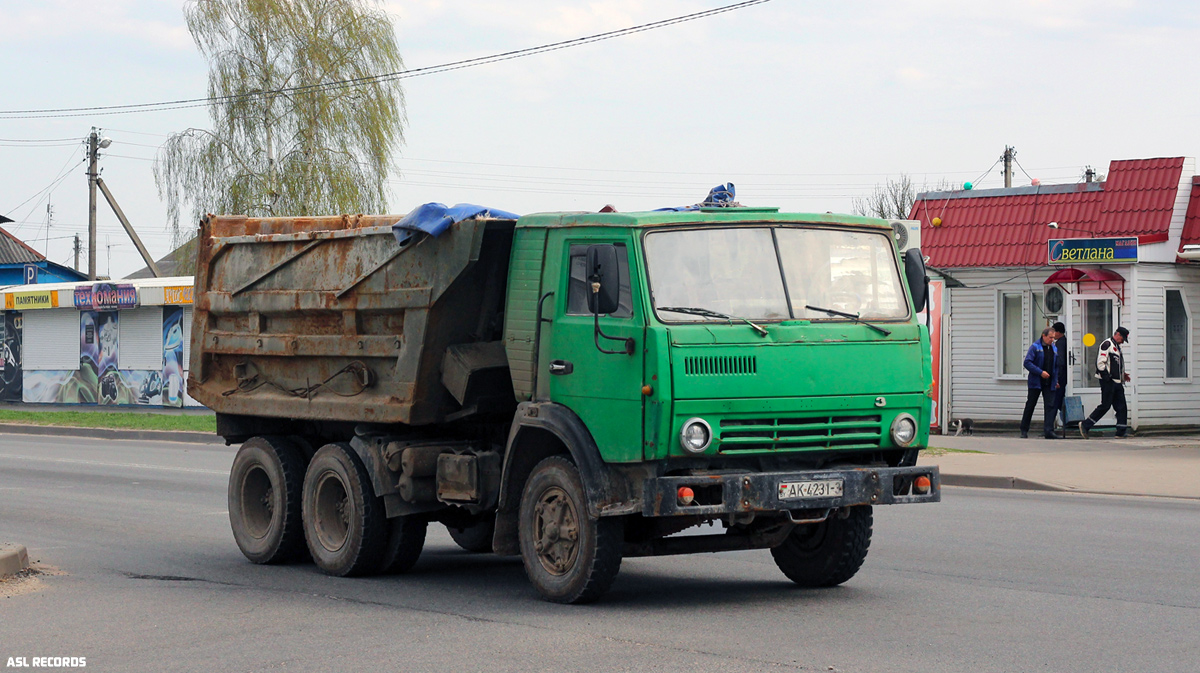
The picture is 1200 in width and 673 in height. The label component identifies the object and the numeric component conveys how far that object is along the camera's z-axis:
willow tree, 43.22
